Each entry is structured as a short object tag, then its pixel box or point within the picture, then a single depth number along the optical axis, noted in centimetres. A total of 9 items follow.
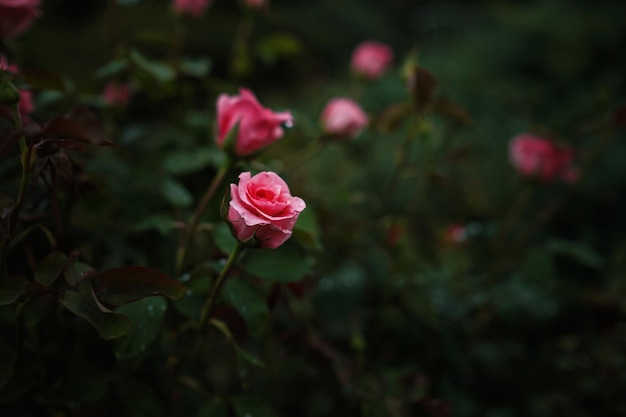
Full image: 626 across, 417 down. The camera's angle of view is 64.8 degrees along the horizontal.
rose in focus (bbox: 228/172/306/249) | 41
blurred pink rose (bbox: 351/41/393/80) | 107
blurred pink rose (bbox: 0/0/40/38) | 56
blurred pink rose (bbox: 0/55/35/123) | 53
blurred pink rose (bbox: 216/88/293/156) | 54
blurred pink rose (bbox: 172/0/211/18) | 88
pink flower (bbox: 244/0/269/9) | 94
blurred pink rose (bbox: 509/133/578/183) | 93
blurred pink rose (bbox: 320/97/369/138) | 77
